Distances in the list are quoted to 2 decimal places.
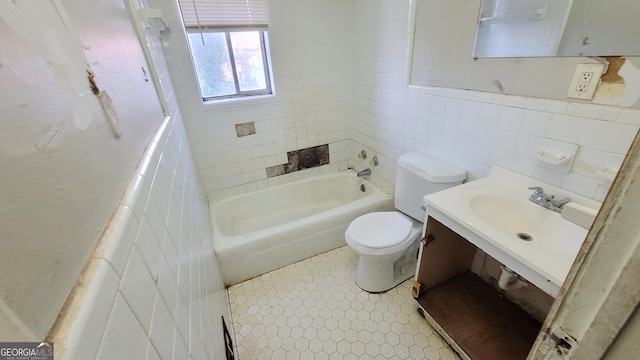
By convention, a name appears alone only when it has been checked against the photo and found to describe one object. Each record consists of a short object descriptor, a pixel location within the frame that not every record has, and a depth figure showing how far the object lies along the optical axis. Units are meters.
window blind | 1.78
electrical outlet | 0.96
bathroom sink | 0.90
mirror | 0.90
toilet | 1.57
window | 1.82
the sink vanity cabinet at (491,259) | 0.97
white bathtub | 1.86
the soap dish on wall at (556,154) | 1.09
